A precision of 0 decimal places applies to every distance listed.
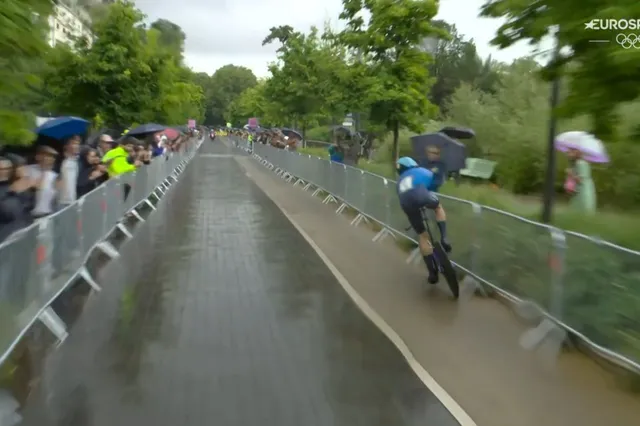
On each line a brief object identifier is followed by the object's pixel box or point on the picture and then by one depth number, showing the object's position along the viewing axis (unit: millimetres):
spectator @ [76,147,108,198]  14289
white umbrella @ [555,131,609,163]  11602
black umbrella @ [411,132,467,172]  14750
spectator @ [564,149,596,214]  11836
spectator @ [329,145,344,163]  26047
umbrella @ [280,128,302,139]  48812
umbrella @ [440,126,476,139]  17875
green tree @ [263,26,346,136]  39656
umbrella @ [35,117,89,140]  14984
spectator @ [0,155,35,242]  8953
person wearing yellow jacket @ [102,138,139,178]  17203
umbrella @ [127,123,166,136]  24938
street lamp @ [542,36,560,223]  10336
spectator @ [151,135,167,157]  27452
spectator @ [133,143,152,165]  21872
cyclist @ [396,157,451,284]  10311
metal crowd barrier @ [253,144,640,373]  7051
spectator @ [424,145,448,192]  12352
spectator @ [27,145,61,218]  10762
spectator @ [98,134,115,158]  17756
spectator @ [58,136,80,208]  12867
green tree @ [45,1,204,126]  26688
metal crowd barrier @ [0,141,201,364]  7191
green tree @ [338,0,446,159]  19422
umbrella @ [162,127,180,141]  36125
